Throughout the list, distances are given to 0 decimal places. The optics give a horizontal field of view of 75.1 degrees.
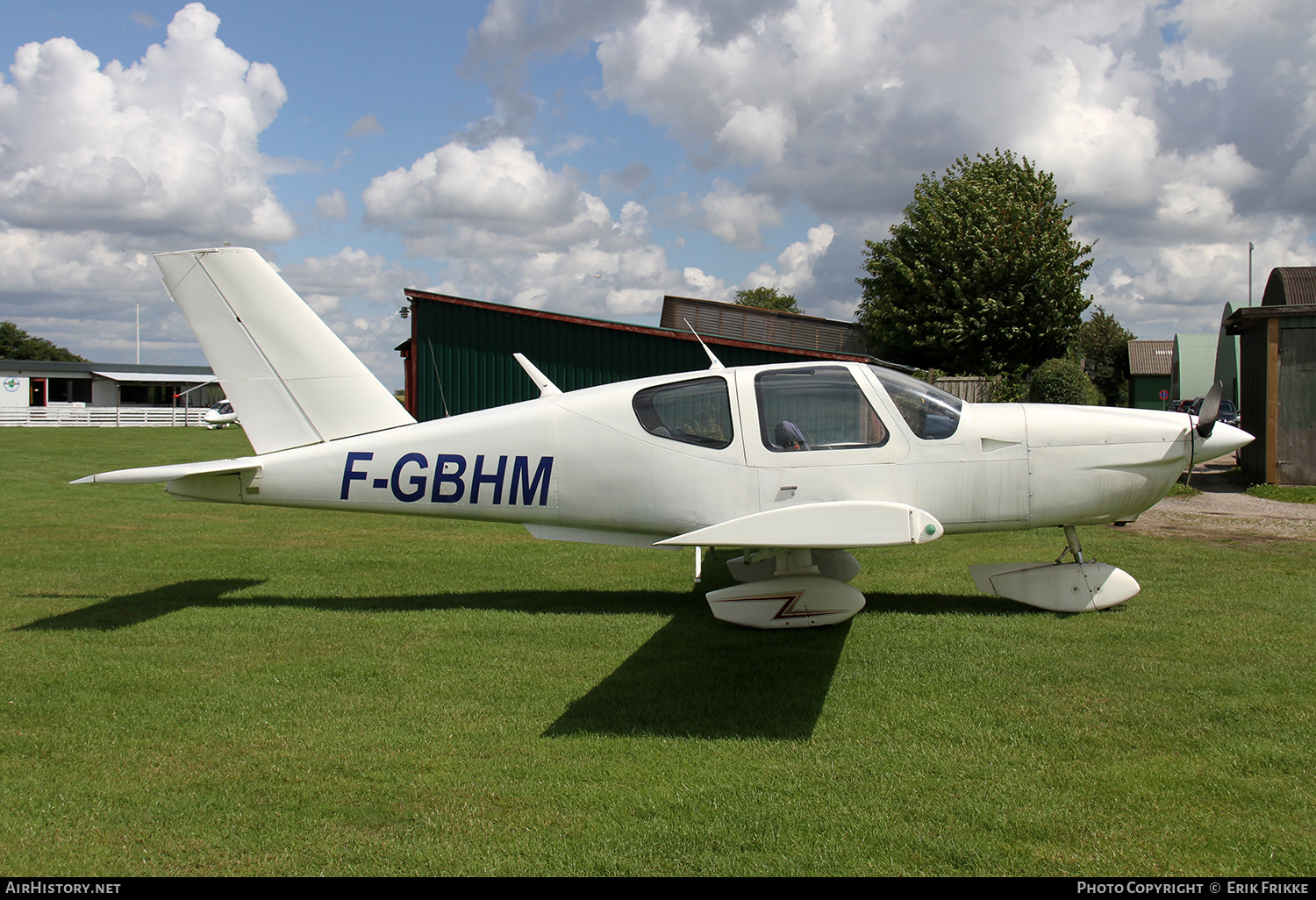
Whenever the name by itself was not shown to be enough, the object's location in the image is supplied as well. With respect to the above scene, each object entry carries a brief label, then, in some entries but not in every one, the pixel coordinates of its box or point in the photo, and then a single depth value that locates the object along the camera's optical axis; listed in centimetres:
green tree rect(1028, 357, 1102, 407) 2136
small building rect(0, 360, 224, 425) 6038
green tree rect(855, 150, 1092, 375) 2831
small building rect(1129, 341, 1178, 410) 5062
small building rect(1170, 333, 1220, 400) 4078
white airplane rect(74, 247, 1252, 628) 599
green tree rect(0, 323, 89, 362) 9162
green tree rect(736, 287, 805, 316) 8056
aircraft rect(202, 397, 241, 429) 4084
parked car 2518
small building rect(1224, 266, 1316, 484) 1433
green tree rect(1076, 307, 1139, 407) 5541
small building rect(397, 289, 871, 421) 1702
